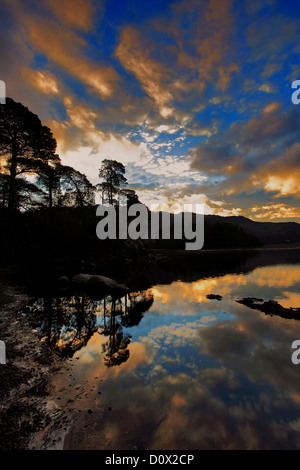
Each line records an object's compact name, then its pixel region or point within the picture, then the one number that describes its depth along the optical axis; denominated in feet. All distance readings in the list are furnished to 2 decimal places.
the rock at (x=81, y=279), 60.94
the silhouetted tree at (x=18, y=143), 71.97
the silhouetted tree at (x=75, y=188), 131.54
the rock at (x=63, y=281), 61.16
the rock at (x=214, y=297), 53.62
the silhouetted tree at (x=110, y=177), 132.77
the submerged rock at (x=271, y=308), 39.85
